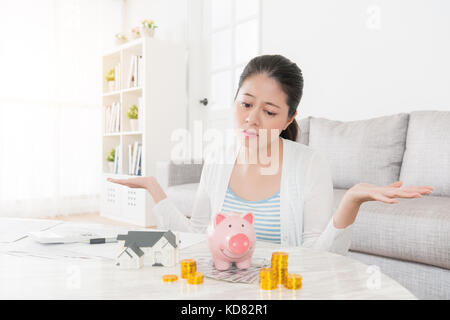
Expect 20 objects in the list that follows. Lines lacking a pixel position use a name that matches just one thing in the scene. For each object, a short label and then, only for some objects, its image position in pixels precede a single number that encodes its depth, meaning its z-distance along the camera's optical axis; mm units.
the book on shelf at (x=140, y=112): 3383
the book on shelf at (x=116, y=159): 3705
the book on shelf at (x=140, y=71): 3361
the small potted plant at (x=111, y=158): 3820
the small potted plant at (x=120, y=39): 3798
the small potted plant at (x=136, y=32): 3566
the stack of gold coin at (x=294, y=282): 559
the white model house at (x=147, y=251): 659
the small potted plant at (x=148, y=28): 3395
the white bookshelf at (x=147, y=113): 3307
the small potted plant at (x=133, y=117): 3499
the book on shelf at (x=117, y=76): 3711
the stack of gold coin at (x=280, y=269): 575
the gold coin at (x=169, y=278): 590
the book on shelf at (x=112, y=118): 3691
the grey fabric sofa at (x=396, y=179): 1360
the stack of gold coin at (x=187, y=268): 597
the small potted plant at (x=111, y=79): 3807
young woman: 1011
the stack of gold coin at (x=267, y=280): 558
